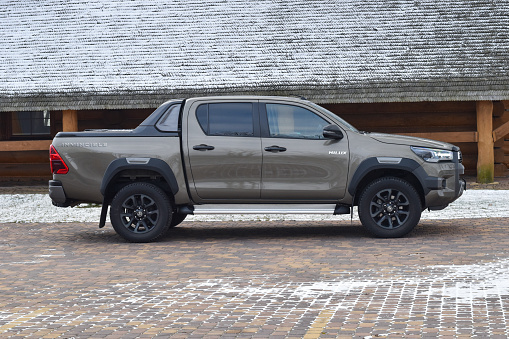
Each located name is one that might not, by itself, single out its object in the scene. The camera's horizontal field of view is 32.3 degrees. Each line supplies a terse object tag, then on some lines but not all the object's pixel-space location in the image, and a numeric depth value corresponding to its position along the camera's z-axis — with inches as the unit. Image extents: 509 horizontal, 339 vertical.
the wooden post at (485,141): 775.1
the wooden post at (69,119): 804.6
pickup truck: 442.0
